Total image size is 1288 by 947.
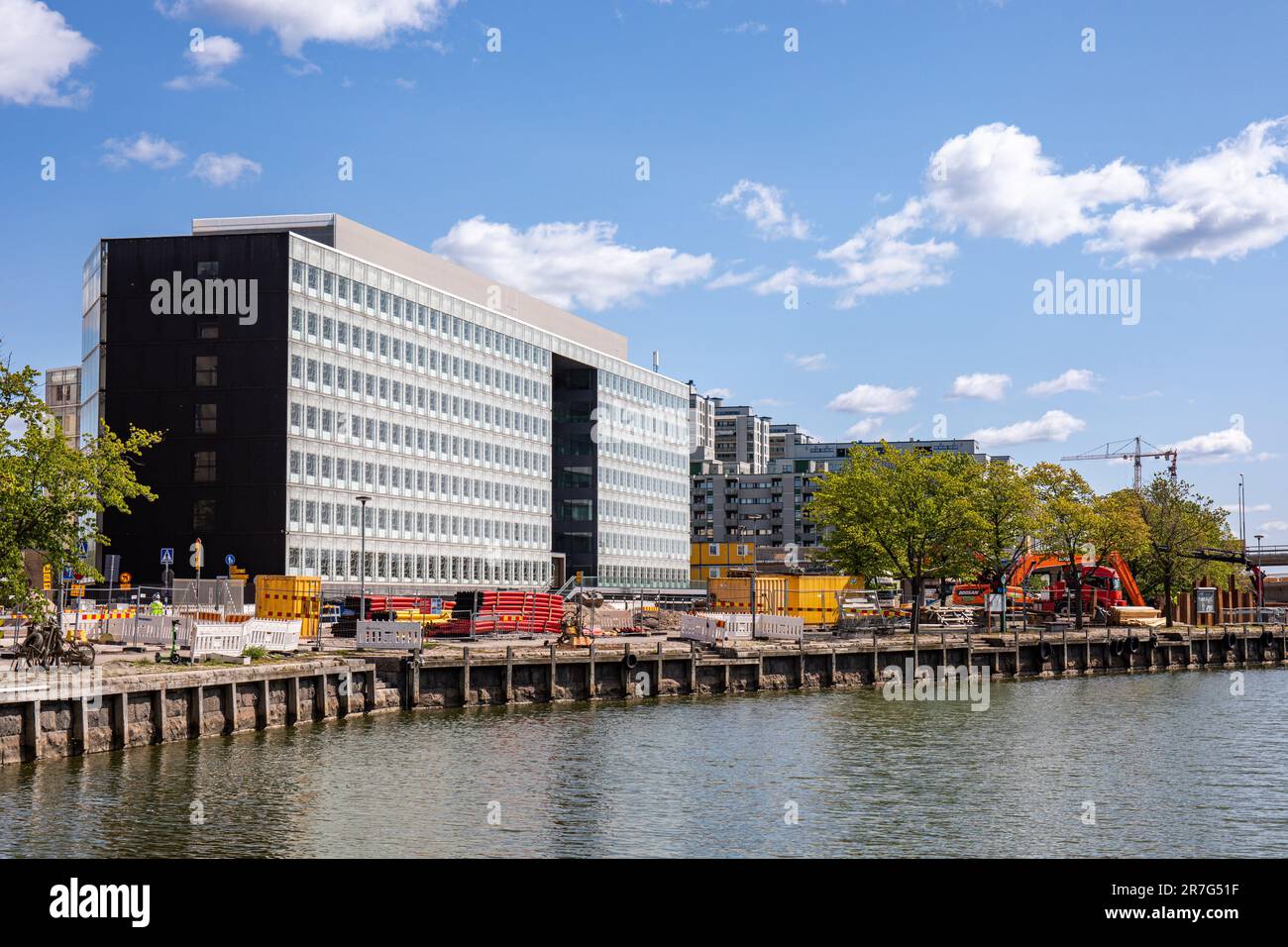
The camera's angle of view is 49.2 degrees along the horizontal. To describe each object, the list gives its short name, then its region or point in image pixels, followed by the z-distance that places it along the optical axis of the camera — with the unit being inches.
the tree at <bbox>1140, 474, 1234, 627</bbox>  4416.8
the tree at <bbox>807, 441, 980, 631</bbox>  3700.8
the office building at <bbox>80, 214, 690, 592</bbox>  4308.6
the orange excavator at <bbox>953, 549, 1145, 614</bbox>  4156.0
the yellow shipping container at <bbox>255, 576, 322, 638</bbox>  2610.7
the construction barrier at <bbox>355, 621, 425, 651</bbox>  2188.7
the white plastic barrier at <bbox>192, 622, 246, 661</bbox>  1816.8
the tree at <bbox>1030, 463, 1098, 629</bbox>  3944.4
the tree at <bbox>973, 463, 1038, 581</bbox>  3905.0
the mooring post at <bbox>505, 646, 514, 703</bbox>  2162.9
